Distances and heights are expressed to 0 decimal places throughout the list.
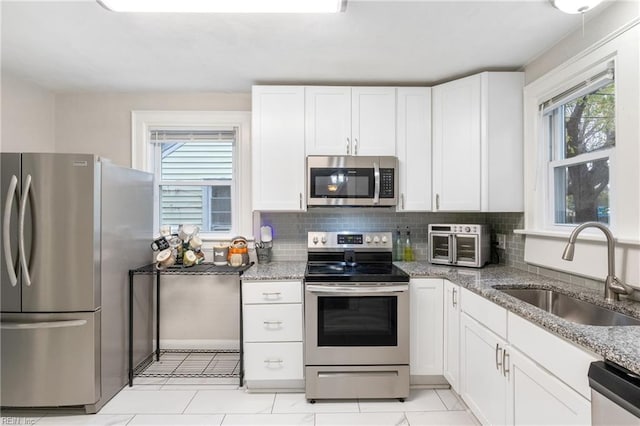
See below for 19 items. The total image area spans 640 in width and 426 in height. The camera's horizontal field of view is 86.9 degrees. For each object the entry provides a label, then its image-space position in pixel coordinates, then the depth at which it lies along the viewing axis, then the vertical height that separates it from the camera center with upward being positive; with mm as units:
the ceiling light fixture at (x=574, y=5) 1648 +1042
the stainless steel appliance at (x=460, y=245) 2553 -235
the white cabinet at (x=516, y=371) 1211 -685
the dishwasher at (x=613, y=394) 942 -528
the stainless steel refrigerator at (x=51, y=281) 2072 -416
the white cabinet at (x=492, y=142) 2459 +535
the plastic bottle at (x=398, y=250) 2977 -318
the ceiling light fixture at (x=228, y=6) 1673 +1054
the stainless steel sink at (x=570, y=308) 1524 -478
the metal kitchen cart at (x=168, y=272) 2518 -555
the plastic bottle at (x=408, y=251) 2941 -319
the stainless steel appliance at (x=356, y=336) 2266 -819
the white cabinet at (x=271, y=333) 2371 -833
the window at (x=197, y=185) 3145 +273
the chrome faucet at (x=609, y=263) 1567 -230
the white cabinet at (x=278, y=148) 2678 +529
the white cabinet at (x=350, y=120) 2688 +753
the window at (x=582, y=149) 1863 +403
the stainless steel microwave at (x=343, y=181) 2633 +262
